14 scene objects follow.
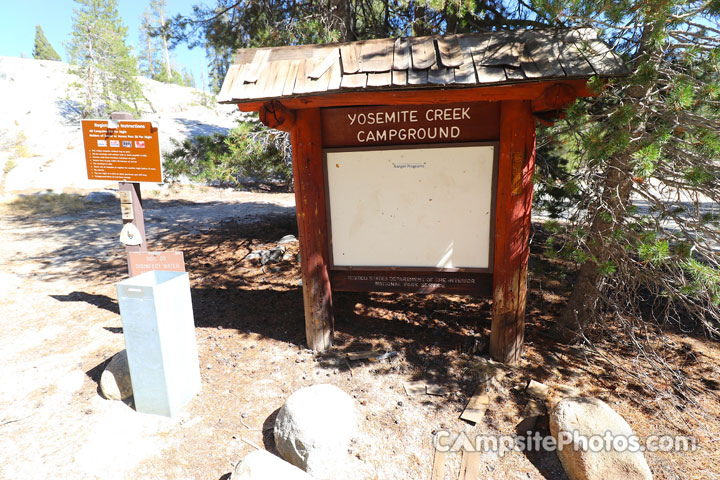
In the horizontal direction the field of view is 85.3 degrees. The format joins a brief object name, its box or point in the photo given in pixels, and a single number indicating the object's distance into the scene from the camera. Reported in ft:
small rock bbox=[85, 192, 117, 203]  45.30
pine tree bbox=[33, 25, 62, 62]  153.28
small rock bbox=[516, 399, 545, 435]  10.16
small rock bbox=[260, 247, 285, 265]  22.70
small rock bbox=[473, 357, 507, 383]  12.00
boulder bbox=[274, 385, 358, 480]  8.77
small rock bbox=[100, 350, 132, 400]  11.30
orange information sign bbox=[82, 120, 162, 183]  13.78
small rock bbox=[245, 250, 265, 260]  23.44
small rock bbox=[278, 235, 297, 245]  25.35
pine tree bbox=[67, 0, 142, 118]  72.59
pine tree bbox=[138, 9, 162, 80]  158.97
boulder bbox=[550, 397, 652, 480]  8.37
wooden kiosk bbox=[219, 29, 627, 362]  10.35
